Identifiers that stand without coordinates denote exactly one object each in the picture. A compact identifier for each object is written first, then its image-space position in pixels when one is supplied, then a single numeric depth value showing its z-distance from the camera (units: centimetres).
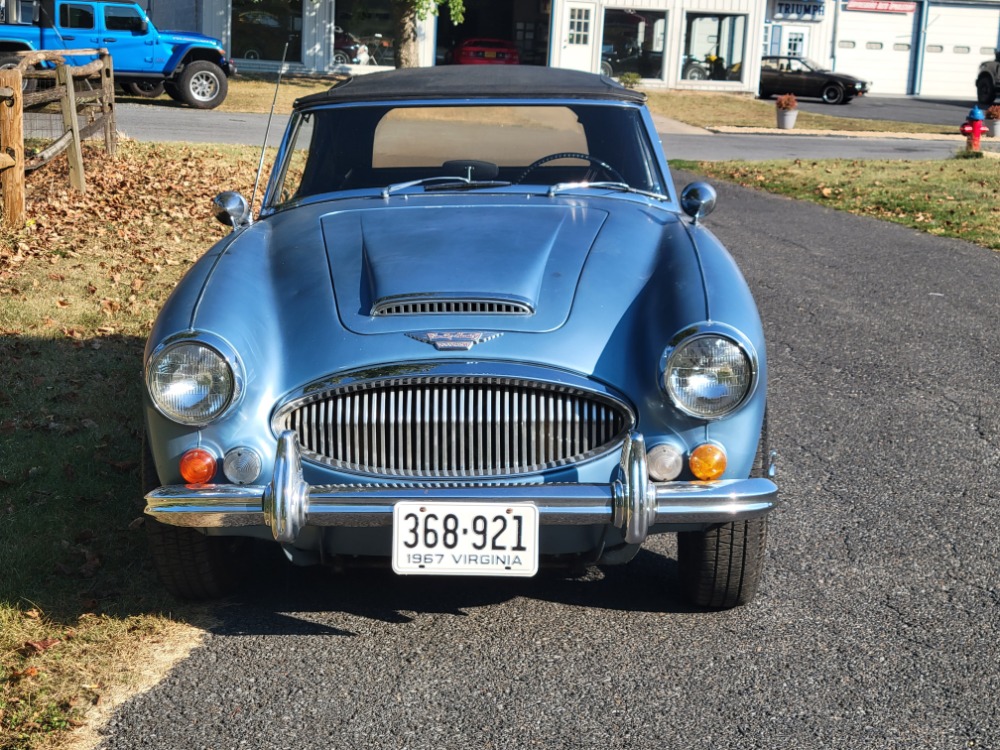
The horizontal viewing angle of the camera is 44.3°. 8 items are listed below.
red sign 4222
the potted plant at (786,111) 2395
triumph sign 4062
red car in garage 3359
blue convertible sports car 310
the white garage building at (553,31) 3145
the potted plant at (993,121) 2253
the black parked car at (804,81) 3444
